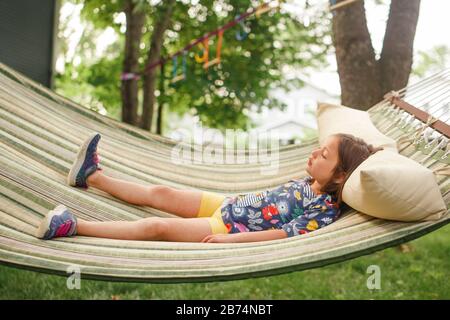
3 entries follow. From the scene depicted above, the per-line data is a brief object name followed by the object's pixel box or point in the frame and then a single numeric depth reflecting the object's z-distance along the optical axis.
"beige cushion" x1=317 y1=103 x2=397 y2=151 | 1.95
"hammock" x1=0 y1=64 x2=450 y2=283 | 1.30
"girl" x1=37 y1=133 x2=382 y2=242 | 1.64
